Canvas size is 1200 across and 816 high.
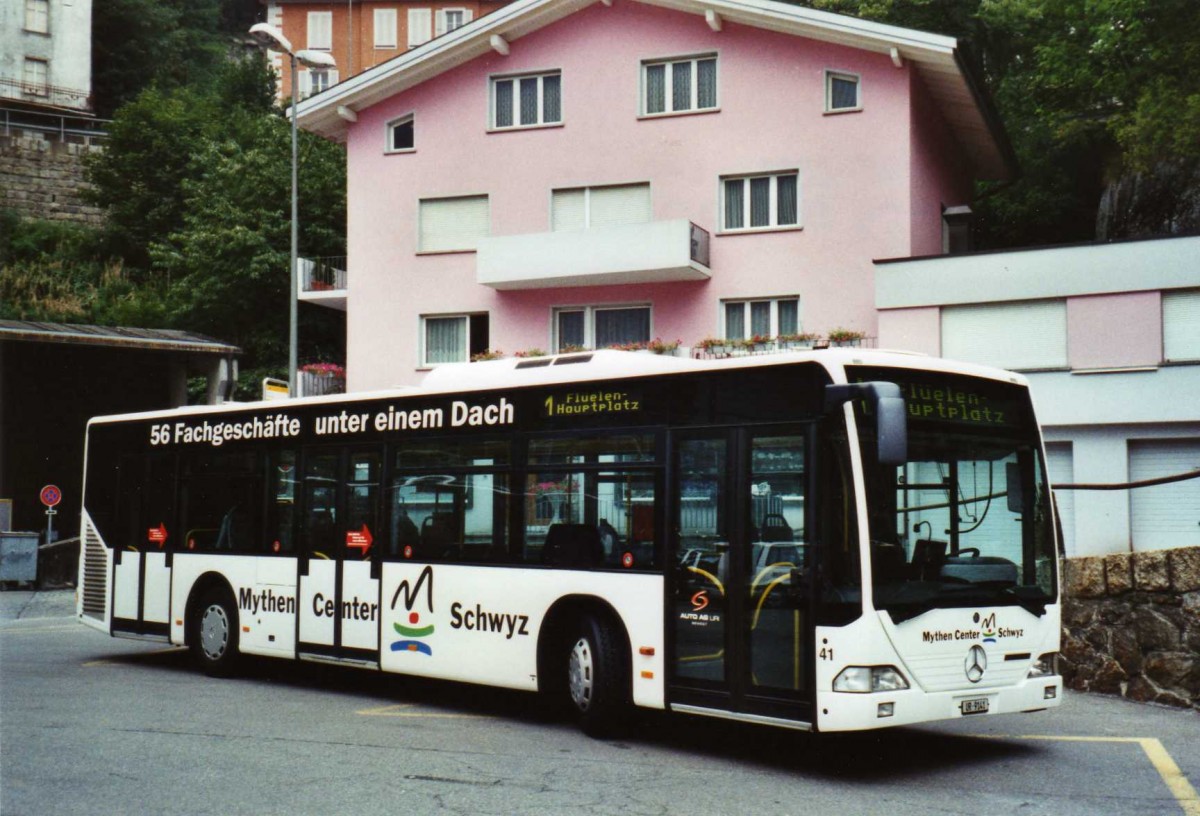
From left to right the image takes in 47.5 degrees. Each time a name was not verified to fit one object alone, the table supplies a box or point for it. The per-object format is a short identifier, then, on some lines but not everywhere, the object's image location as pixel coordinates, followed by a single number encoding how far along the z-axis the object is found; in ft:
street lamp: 82.69
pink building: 93.66
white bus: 28.04
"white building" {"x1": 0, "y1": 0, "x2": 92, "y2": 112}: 179.63
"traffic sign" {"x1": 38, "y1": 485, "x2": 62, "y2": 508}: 96.84
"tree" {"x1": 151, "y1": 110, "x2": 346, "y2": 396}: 145.59
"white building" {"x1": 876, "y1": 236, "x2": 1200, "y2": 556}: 81.10
